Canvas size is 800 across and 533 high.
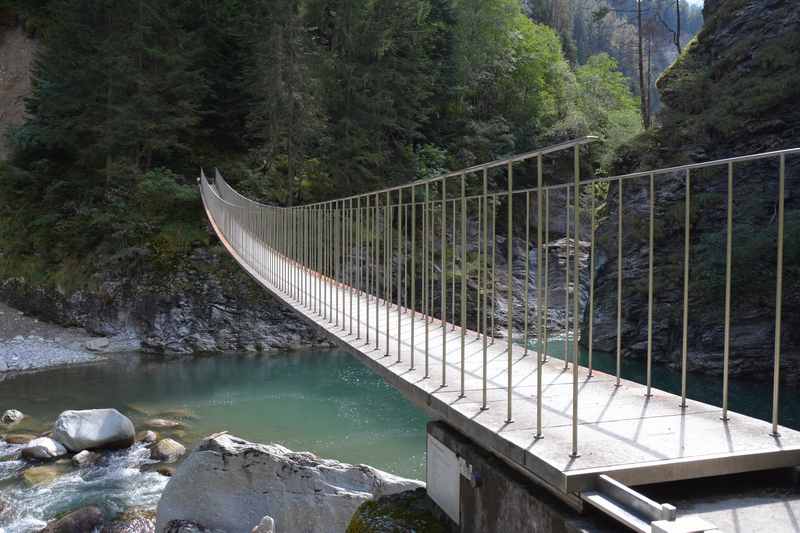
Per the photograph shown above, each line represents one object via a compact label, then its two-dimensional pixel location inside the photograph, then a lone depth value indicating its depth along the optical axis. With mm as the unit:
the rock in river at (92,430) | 8859
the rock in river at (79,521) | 6496
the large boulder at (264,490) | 6160
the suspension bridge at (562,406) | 2086
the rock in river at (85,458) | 8469
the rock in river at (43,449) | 8570
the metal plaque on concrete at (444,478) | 2800
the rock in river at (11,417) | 10203
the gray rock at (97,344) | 15218
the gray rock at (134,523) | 6684
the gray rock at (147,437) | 9398
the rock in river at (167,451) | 8672
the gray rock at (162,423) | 10086
